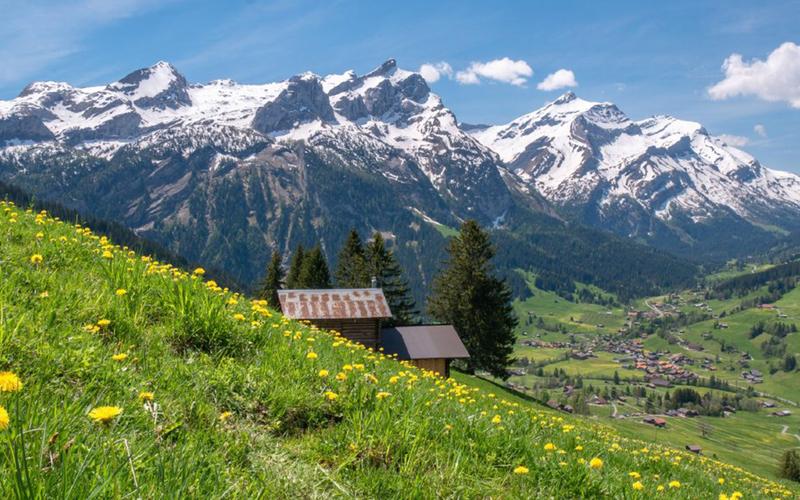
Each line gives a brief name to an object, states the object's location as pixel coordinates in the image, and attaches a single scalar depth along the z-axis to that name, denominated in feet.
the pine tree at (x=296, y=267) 271.69
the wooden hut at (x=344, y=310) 135.44
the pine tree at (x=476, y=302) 193.98
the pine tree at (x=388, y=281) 228.43
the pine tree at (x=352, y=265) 232.32
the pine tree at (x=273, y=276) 257.55
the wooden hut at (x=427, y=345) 143.95
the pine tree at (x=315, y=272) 249.34
